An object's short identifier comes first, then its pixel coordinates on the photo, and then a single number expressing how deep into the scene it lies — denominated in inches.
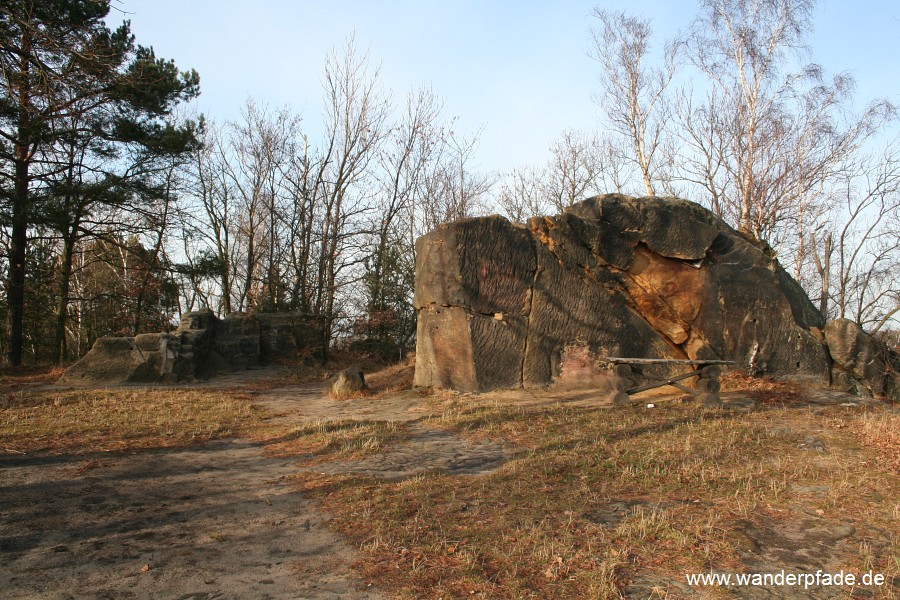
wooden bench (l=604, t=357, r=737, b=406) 406.9
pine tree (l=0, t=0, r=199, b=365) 285.1
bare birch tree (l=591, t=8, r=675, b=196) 792.9
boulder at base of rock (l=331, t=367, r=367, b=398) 475.2
